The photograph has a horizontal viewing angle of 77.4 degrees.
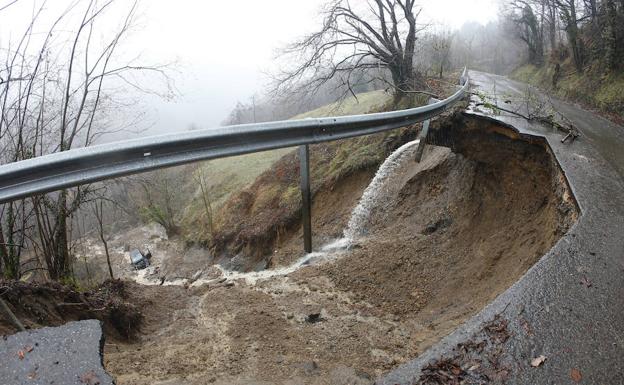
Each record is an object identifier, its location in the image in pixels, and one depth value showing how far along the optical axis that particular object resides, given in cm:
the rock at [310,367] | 291
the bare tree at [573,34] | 1867
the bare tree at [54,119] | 660
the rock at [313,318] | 480
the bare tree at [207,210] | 1930
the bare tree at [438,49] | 1847
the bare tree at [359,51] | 1352
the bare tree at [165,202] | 2402
